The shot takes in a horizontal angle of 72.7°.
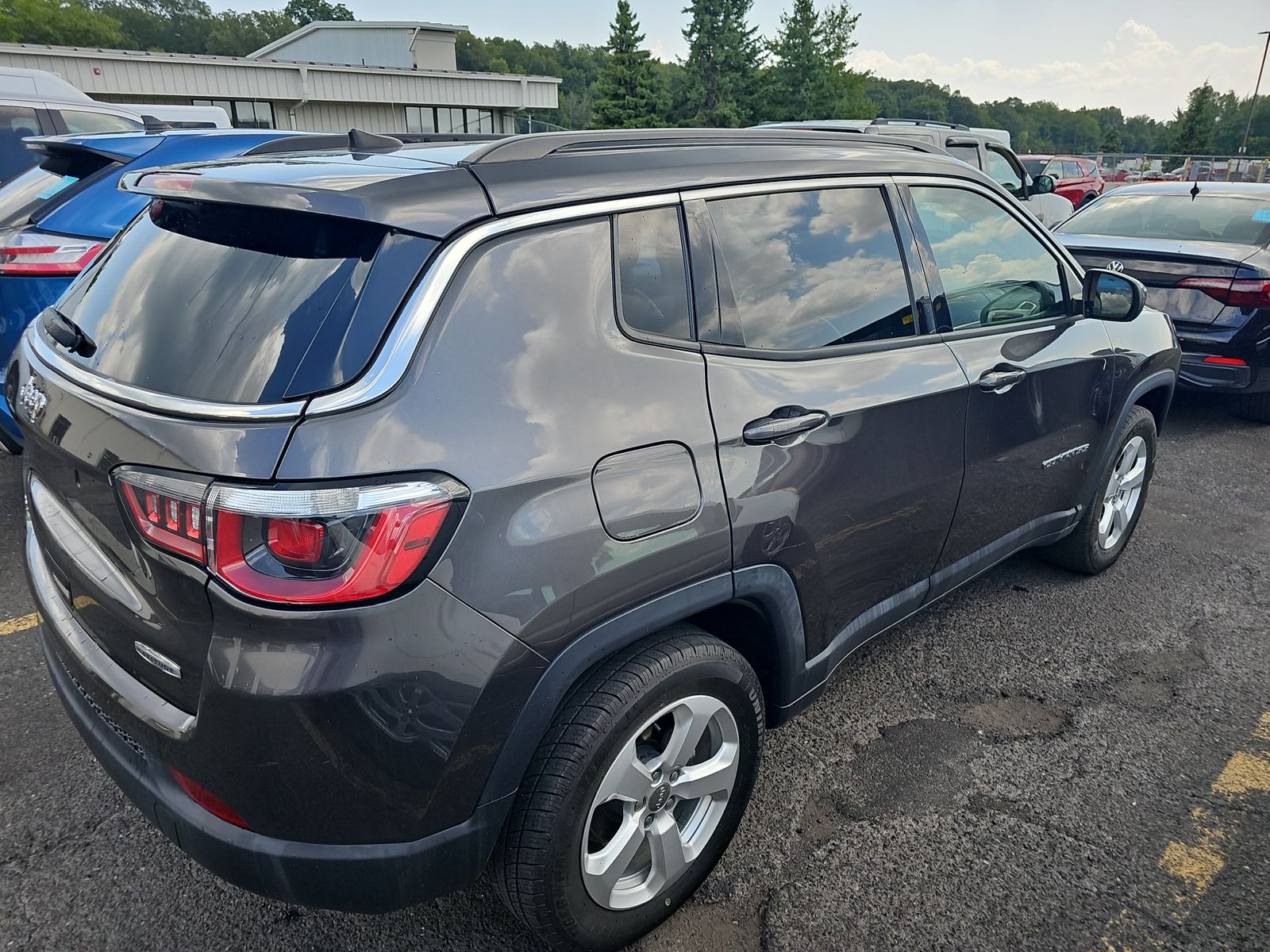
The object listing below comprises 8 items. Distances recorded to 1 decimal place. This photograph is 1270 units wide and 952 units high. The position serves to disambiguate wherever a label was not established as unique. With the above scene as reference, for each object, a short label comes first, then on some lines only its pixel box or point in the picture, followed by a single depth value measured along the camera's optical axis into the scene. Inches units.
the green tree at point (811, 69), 1820.9
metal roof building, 1128.2
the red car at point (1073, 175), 783.1
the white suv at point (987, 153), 396.7
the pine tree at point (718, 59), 1923.0
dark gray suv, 58.7
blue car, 148.3
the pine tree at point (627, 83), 1791.3
